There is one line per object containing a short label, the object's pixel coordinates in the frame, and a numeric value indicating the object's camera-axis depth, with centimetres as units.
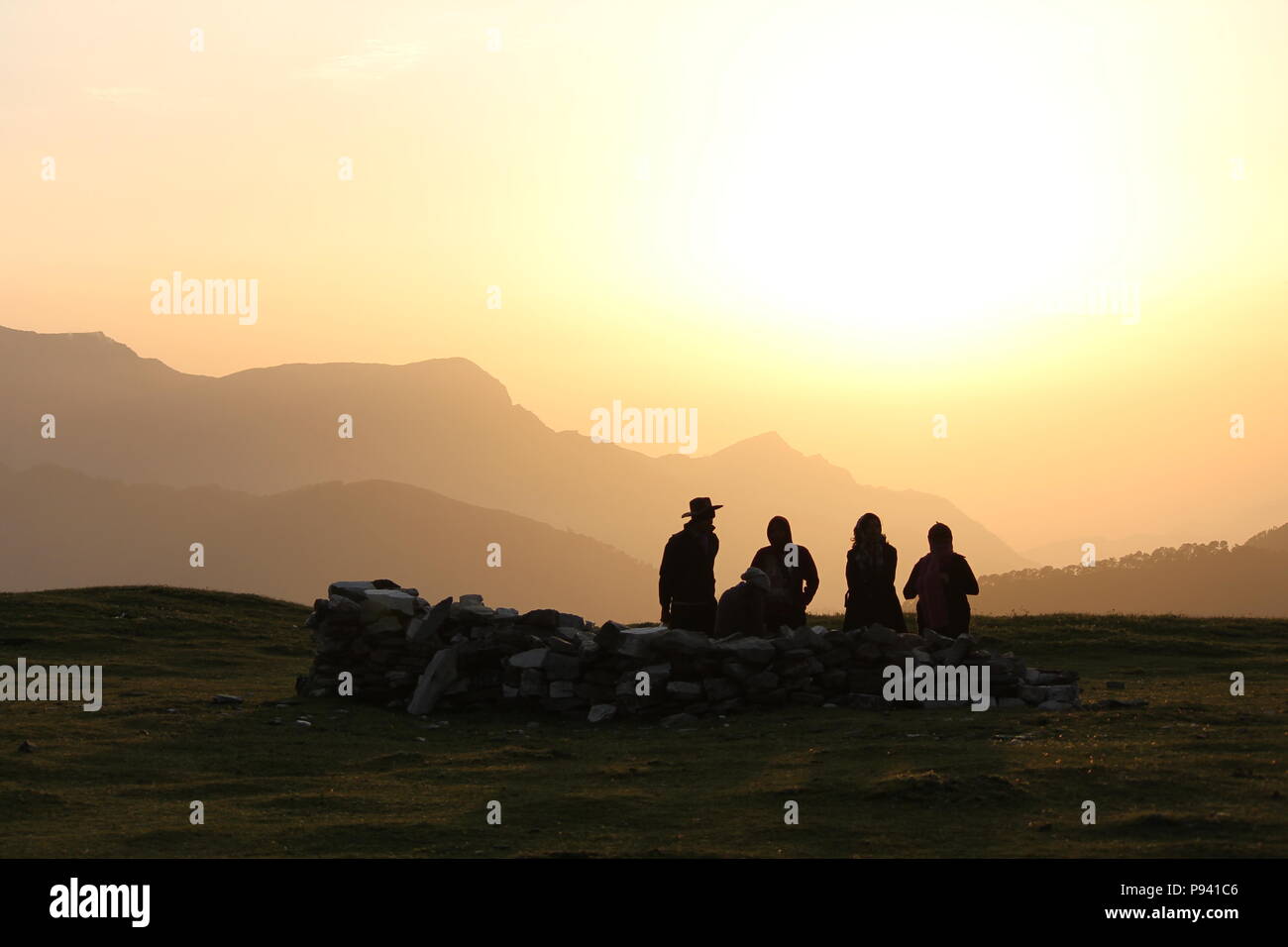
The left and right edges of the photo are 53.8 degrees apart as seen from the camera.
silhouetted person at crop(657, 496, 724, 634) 1992
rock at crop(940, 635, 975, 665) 1929
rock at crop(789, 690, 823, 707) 1980
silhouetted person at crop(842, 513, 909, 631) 1972
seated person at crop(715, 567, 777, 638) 2055
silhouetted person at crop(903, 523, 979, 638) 2014
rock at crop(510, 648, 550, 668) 2053
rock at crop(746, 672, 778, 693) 1975
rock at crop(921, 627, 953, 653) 1962
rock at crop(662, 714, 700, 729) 1916
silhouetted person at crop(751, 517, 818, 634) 2028
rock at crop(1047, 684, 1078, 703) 1870
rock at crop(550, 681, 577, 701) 2033
